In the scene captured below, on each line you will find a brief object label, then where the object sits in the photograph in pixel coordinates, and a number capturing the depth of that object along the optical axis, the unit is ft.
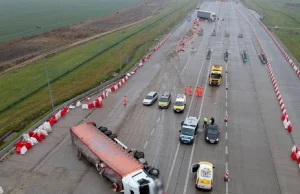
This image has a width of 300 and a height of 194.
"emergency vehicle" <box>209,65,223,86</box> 145.95
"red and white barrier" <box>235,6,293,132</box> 105.19
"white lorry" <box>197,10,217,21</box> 341.82
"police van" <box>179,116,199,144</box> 95.14
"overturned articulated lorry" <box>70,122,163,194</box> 68.03
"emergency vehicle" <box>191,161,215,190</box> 73.61
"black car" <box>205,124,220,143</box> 95.66
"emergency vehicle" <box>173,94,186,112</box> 118.83
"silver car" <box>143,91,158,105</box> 126.31
